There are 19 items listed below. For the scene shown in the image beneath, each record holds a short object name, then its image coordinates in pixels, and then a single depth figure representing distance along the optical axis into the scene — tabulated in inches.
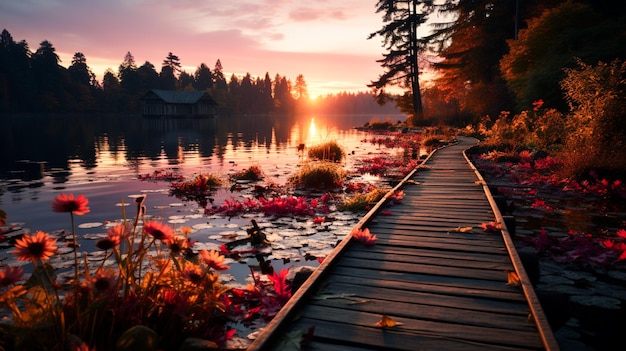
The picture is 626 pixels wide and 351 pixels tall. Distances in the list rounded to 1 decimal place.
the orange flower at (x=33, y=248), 78.6
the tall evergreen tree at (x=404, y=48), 1480.1
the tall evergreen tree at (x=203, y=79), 4347.9
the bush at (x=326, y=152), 638.5
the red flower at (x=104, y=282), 85.0
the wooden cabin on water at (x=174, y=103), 2564.0
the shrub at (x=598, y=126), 364.2
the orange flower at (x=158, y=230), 91.0
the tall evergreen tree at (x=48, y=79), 2984.7
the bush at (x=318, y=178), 426.9
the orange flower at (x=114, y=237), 86.6
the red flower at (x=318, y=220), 271.6
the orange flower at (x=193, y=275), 99.5
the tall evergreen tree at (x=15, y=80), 2881.4
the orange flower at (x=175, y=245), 98.1
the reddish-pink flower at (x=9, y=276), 77.3
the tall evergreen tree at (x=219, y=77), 4463.6
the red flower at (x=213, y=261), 101.5
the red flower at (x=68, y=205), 85.2
